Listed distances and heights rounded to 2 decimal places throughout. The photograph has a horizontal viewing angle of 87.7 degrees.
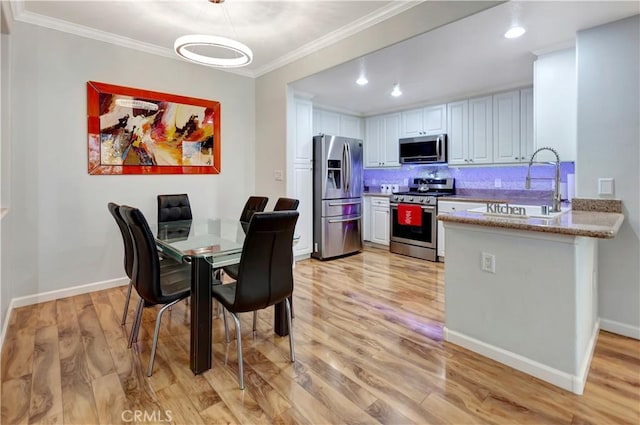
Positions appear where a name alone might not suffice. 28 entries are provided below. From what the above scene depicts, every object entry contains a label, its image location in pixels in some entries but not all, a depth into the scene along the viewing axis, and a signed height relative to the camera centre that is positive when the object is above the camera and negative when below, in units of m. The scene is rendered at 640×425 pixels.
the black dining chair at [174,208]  3.42 +0.00
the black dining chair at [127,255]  2.18 -0.33
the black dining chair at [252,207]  3.37 +0.00
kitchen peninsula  1.81 -0.51
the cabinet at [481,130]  4.50 +1.04
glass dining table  1.92 -0.39
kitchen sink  2.19 -0.05
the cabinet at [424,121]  5.01 +1.33
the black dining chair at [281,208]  2.50 -0.01
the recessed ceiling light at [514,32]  2.74 +1.45
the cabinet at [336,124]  5.43 +1.42
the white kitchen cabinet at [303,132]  4.56 +1.06
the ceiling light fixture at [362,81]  3.98 +1.54
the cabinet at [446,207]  4.35 -0.02
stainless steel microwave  4.94 +0.87
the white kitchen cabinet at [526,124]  4.12 +1.01
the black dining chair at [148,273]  1.86 -0.39
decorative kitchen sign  2.25 -0.03
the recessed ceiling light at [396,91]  4.33 +1.56
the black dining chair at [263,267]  1.78 -0.34
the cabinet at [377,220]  5.39 -0.22
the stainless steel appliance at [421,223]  4.69 -0.24
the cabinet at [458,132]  4.75 +1.07
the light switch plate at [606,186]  2.52 +0.14
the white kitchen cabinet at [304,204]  4.60 +0.04
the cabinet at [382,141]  5.65 +1.15
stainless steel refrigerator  4.74 +0.17
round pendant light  2.21 +1.13
